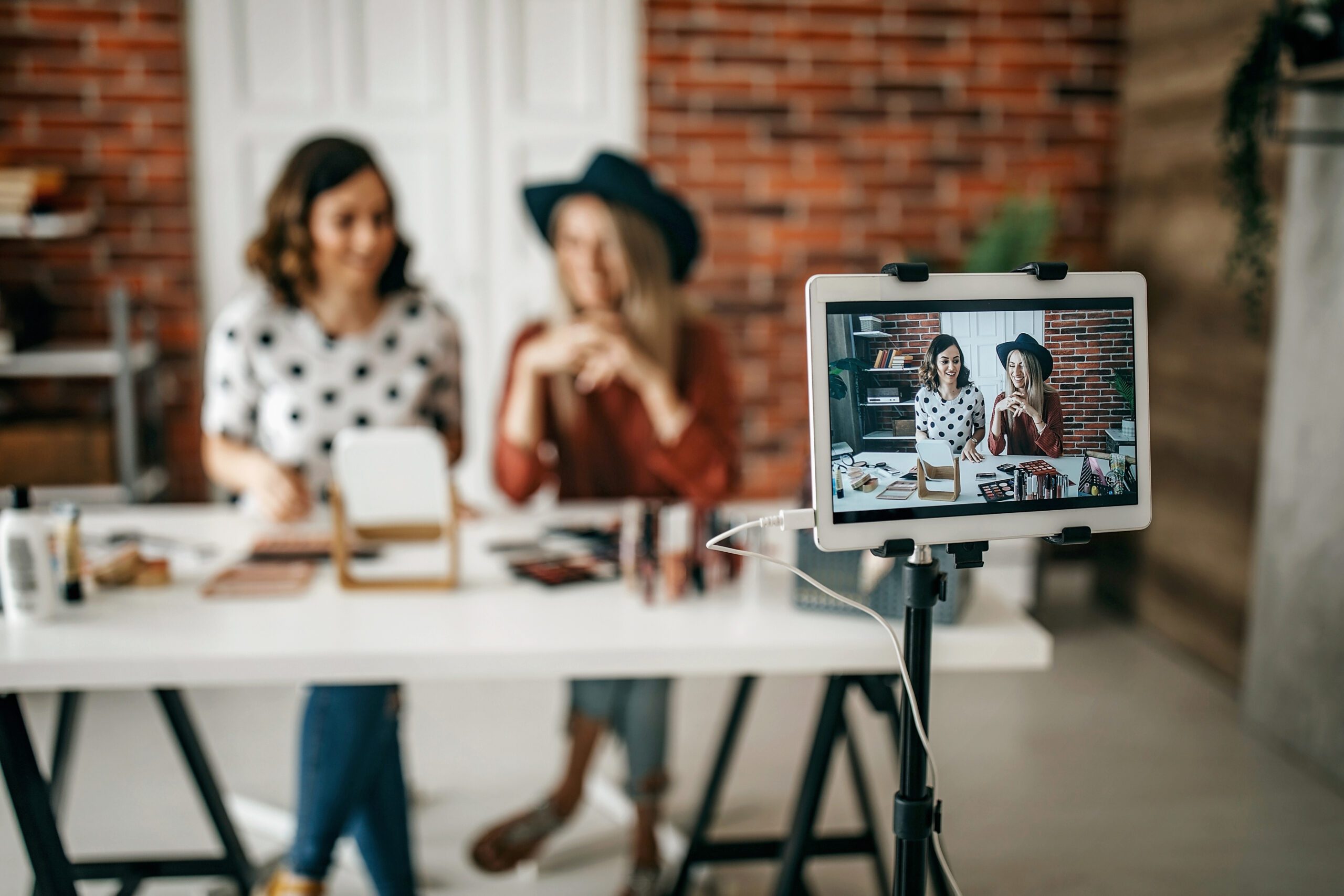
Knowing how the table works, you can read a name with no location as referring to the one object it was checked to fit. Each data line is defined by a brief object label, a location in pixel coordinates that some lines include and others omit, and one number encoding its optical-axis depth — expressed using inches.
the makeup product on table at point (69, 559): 63.2
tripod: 44.1
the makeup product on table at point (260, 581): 65.4
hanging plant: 94.7
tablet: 39.7
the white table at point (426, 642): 55.7
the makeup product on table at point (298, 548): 72.9
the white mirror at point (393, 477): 66.1
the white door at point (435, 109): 145.9
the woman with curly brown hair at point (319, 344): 80.5
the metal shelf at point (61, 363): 129.0
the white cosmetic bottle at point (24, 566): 59.1
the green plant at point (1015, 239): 134.3
